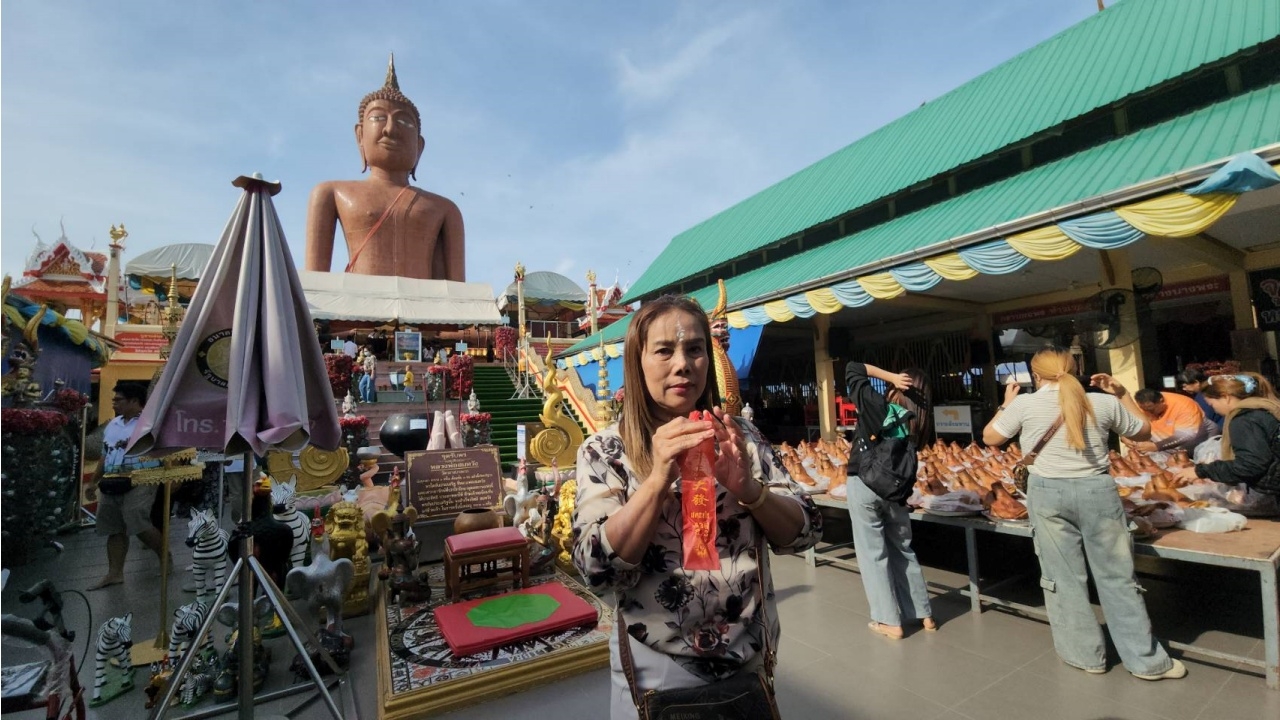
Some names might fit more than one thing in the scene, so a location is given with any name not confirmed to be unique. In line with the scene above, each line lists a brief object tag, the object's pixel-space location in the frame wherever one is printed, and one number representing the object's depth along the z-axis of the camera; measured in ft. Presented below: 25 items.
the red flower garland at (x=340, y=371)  40.34
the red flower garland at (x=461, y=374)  46.83
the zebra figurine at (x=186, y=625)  11.16
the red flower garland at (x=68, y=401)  22.93
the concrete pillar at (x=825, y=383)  37.55
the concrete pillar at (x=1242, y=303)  24.30
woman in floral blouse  4.12
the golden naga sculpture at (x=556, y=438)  23.71
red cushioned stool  14.69
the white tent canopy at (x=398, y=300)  64.75
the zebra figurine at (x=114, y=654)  10.90
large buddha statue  71.87
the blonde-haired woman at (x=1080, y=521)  10.30
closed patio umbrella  8.73
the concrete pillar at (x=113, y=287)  47.50
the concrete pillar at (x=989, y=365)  35.40
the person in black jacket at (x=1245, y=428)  11.85
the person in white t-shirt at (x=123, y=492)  16.67
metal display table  9.68
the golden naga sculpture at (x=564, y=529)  17.35
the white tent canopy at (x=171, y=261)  77.66
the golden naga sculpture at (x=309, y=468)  20.67
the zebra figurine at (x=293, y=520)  14.83
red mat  12.08
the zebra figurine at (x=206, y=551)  13.53
